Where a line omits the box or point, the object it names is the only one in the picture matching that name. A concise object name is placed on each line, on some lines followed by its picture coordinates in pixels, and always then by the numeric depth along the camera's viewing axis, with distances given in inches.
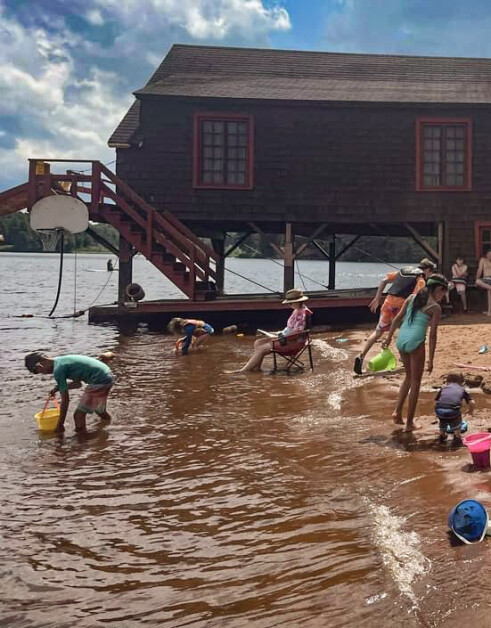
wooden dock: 667.4
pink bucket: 204.8
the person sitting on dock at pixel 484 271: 680.4
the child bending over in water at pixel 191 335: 526.9
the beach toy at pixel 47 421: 283.3
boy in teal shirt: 273.7
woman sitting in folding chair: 421.4
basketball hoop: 667.4
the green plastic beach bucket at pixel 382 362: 393.4
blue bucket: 157.6
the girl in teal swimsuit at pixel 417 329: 262.7
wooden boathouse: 729.0
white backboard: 652.7
